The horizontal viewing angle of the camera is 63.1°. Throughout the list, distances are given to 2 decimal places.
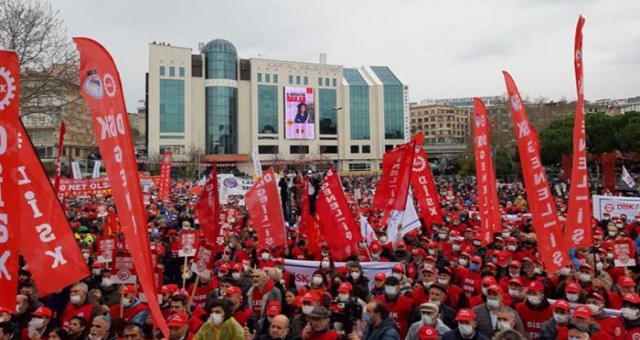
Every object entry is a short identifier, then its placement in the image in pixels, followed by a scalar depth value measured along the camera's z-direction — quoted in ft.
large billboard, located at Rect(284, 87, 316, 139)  246.06
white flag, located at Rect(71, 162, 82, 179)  73.18
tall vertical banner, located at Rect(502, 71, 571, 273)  21.22
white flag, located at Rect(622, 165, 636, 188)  68.20
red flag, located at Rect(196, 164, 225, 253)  30.09
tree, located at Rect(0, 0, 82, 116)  49.65
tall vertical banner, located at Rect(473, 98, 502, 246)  29.84
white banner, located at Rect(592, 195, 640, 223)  49.96
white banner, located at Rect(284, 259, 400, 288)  30.48
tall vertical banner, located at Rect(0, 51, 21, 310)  12.54
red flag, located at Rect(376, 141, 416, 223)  35.63
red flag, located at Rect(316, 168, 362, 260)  32.09
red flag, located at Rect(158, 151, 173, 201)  71.31
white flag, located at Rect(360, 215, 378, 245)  40.04
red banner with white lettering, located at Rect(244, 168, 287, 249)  34.78
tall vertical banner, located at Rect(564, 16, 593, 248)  20.71
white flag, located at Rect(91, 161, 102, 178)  76.32
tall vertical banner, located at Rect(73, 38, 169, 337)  13.44
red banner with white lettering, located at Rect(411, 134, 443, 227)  39.91
